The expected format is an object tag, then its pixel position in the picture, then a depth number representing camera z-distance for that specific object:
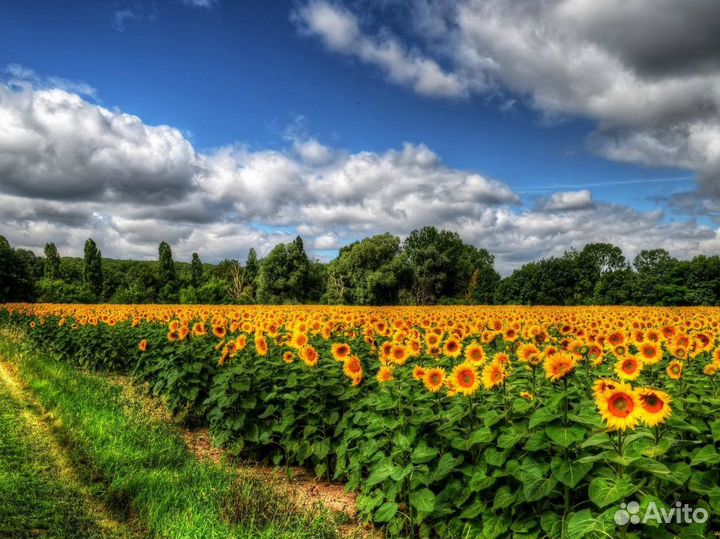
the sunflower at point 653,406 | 2.90
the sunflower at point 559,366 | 3.55
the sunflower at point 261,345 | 6.81
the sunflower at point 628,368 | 4.02
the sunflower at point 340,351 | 6.14
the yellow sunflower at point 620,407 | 2.90
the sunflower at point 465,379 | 4.07
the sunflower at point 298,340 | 6.66
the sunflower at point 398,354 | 5.34
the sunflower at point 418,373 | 4.63
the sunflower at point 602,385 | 3.28
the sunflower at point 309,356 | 6.02
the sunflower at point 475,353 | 4.81
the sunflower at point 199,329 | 8.23
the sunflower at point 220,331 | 8.28
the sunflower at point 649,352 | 4.64
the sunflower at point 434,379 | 4.49
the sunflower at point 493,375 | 4.04
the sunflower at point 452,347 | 5.25
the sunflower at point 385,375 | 5.04
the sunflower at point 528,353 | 3.97
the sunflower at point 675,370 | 4.21
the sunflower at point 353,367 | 5.64
